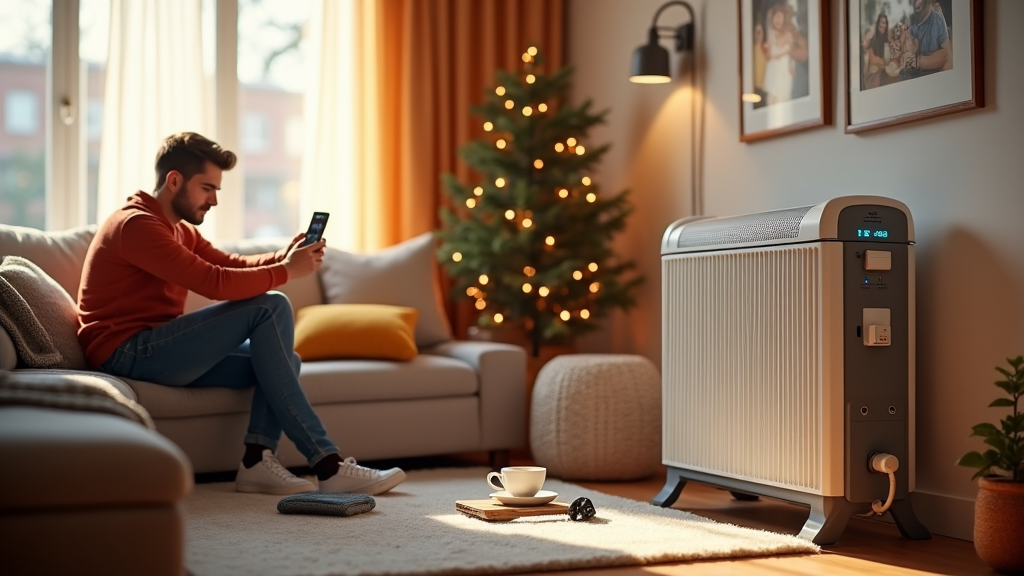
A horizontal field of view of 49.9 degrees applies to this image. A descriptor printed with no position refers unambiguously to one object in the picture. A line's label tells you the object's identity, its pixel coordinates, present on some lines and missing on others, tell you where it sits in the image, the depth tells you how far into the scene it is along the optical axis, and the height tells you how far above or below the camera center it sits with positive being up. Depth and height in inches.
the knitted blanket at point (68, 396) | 79.6 -7.5
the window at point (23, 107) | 166.1 +28.5
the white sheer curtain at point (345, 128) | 186.1 +28.2
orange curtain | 189.6 +37.4
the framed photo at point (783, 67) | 132.6 +28.6
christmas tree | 168.4 +10.9
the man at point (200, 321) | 125.9 -3.1
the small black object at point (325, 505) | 114.0 -22.0
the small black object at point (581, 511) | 113.5 -22.5
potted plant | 95.1 -17.7
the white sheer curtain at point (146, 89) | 170.4 +32.4
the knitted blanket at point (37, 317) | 118.0 -2.5
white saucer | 112.7 -21.2
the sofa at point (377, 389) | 135.3 -12.5
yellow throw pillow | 151.9 -6.0
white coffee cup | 112.3 -19.2
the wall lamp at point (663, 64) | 159.2 +33.2
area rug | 91.2 -23.0
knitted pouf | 147.8 -17.3
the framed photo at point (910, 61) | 111.8 +25.0
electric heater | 107.6 -6.8
